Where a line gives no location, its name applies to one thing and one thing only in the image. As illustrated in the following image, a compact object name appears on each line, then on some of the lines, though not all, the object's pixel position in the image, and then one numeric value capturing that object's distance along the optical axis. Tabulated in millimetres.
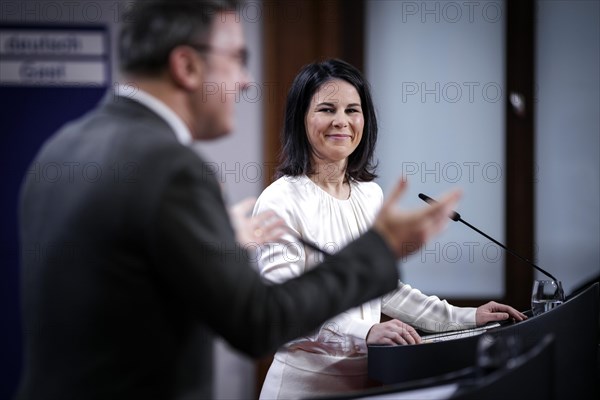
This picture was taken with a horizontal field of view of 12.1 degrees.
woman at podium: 6092
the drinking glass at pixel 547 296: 6146
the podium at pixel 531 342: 5853
